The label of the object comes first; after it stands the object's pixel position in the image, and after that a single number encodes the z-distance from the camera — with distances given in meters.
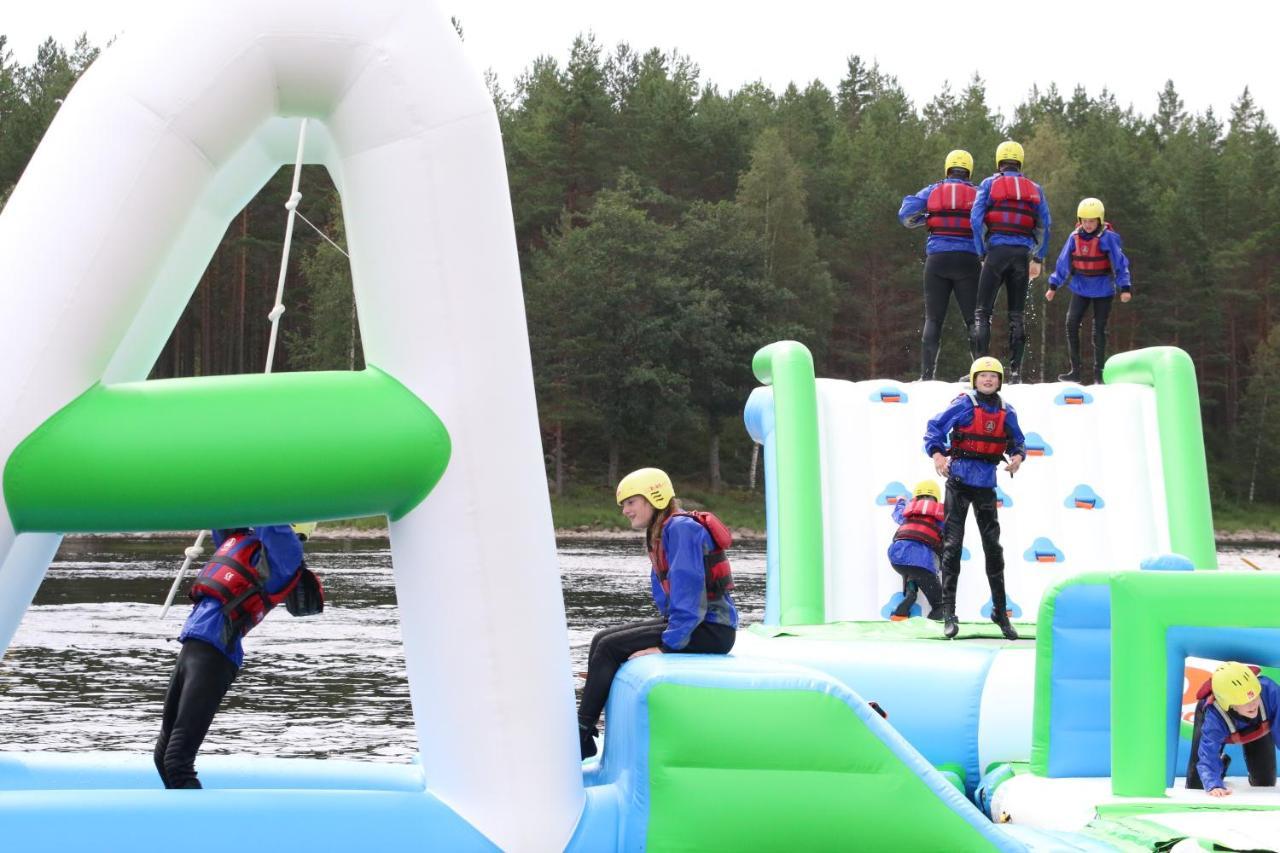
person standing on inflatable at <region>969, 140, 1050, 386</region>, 20.03
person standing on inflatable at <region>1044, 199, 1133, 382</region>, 21.45
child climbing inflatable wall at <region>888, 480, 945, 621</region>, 18.28
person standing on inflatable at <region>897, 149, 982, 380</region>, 20.53
